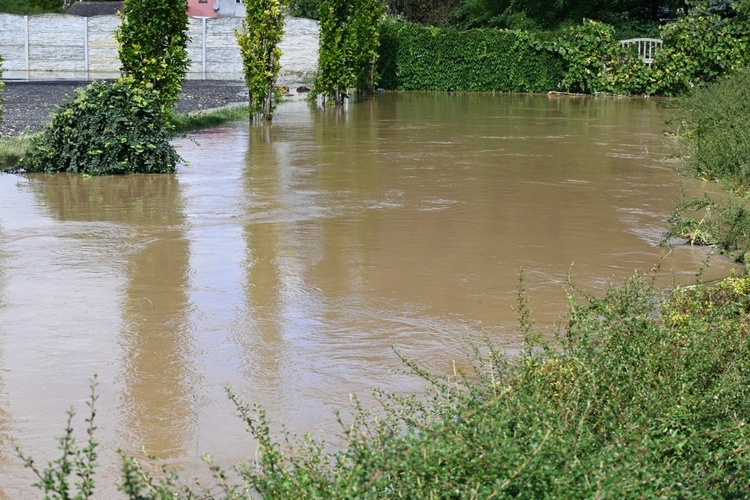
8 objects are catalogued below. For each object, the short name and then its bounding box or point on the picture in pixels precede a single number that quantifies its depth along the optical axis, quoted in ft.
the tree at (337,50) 71.97
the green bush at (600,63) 91.30
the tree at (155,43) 47.70
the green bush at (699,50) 87.04
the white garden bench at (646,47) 91.58
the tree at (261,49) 58.23
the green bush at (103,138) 37.86
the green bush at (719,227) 26.04
